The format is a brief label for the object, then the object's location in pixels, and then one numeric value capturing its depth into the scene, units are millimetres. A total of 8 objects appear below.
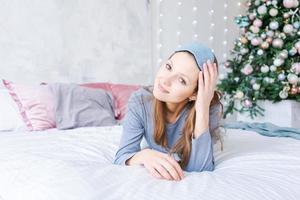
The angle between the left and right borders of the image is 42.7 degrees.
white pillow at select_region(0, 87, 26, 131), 2162
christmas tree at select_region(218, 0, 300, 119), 2791
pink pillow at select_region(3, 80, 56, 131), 2240
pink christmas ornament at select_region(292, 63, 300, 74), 2701
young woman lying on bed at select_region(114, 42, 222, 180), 1188
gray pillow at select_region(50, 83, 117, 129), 2316
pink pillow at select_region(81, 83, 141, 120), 2595
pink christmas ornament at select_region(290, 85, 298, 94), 2748
